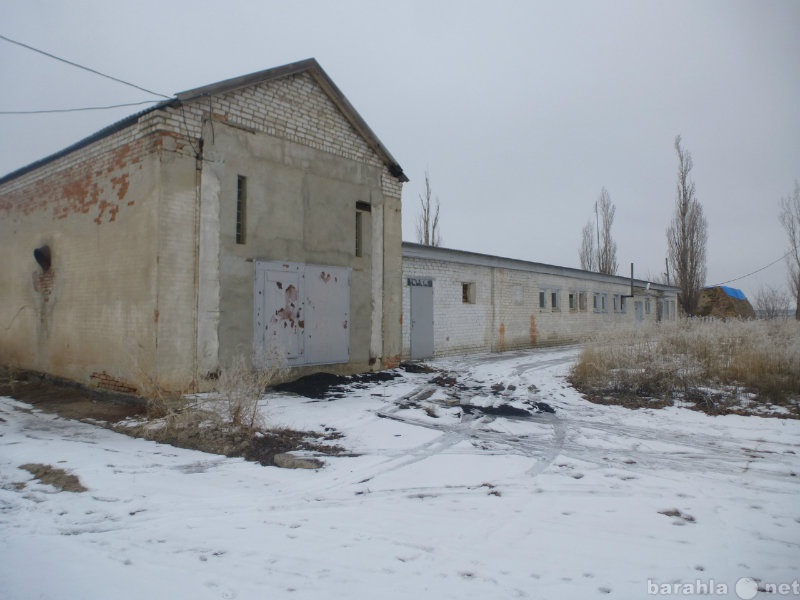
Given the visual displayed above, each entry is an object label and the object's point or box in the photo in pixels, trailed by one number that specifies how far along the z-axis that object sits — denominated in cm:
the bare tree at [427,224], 3397
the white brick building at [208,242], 821
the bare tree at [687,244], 2822
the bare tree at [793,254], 2911
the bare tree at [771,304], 2822
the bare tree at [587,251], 3959
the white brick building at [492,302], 1510
